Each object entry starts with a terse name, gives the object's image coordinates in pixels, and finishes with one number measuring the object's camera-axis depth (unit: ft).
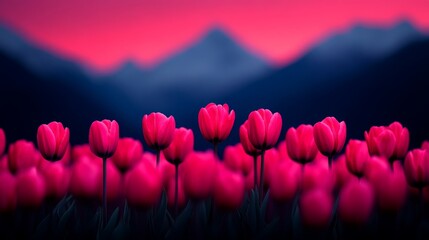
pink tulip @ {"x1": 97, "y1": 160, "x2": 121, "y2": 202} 5.99
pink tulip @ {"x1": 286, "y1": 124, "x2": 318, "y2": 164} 6.07
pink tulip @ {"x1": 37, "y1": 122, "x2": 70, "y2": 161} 6.07
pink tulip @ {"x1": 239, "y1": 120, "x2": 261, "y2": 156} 6.22
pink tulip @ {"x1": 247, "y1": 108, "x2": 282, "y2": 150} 5.99
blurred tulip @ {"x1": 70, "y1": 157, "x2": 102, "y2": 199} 5.77
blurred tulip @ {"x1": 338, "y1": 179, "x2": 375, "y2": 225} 5.35
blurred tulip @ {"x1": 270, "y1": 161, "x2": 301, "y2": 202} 5.77
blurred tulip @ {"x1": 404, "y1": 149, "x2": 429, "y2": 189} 5.84
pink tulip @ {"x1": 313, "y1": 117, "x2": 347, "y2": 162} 5.96
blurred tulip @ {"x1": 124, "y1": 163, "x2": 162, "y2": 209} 5.57
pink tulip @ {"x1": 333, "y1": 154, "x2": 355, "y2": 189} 6.17
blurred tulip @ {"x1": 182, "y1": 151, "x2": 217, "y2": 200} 5.63
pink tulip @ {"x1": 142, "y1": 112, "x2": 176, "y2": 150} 6.06
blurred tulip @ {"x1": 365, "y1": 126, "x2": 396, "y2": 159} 5.97
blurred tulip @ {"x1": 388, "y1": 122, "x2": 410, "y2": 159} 6.10
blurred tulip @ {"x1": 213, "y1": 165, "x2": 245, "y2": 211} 5.60
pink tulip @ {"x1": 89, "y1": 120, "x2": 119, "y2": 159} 5.97
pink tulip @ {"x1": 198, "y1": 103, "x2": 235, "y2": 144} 6.15
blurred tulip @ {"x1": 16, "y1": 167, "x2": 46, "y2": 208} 5.67
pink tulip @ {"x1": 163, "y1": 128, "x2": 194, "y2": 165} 6.05
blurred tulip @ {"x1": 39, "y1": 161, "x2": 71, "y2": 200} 5.85
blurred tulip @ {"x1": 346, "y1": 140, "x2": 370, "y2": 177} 5.91
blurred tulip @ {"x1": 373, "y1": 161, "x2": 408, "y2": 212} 5.45
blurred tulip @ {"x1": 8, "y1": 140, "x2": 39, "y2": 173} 6.20
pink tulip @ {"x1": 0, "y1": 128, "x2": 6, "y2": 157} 6.41
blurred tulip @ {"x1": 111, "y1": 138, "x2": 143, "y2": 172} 6.16
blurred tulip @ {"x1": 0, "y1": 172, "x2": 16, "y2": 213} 5.65
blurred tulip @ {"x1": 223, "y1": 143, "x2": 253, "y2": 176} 6.49
